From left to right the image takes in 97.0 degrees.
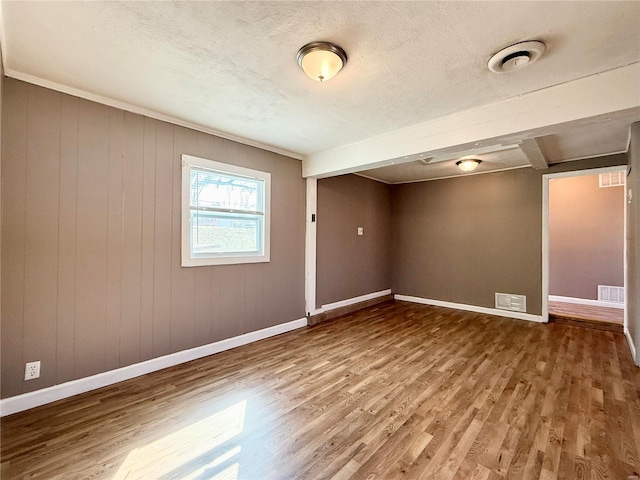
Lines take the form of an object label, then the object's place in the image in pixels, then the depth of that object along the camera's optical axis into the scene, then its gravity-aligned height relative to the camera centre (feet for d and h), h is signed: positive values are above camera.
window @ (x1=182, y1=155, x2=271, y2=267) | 9.96 +1.10
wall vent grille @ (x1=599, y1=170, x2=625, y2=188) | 16.98 +3.84
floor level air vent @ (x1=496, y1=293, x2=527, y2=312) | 15.20 -3.27
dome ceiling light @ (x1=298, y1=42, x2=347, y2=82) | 5.71 +3.83
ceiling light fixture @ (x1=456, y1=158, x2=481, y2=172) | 13.80 +3.91
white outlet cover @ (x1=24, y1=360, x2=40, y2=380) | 7.04 -3.24
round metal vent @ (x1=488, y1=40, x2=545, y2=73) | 5.64 +3.91
